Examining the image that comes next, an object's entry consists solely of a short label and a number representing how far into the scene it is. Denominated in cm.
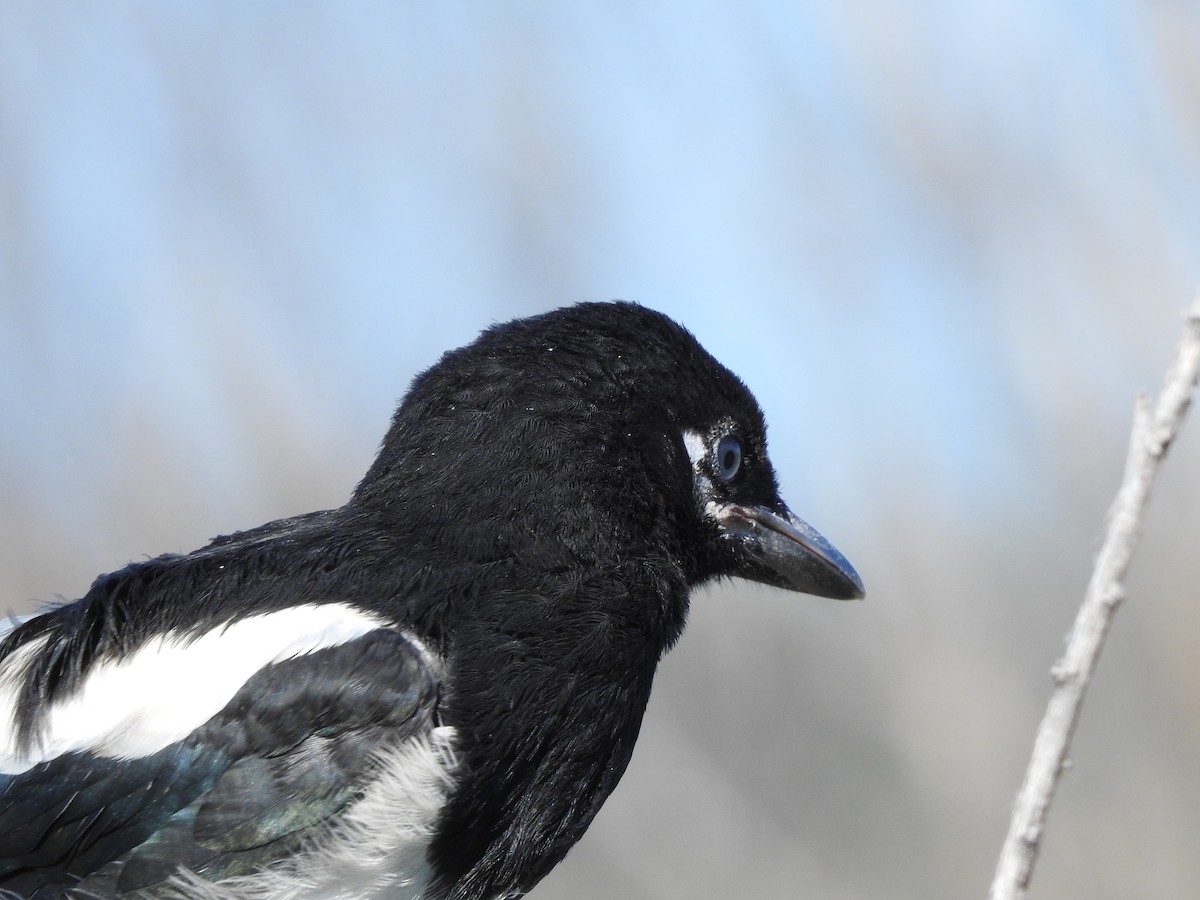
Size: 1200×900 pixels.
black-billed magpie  386
